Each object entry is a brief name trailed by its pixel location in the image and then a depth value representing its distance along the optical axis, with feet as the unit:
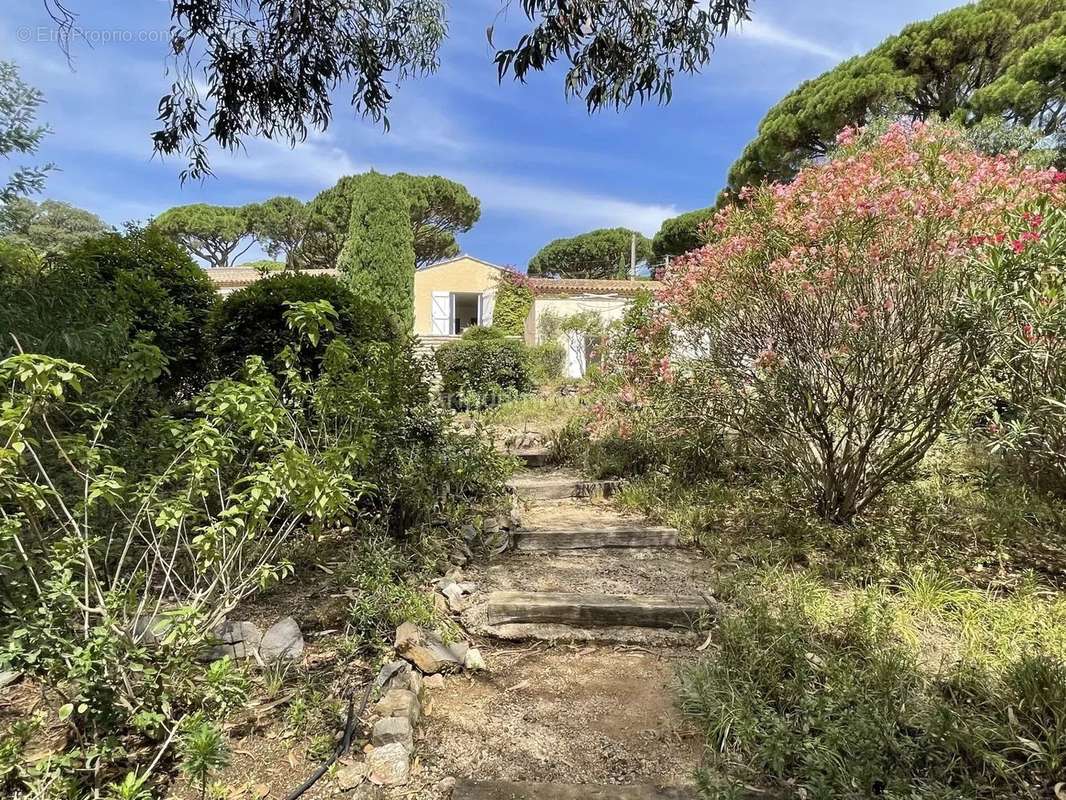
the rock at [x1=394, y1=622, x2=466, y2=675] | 8.27
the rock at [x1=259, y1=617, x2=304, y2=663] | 8.06
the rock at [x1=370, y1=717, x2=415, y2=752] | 6.61
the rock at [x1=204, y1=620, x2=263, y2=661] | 7.96
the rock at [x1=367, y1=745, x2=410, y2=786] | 6.17
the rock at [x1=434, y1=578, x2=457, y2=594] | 10.59
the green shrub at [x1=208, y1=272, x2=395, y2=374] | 14.38
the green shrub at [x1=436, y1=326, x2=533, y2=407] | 31.94
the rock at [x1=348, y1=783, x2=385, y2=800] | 5.92
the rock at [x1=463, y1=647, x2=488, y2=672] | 8.68
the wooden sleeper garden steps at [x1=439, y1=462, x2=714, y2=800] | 6.25
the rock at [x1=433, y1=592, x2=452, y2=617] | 9.81
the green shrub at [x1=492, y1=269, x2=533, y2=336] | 54.49
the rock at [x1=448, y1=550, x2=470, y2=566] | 12.02
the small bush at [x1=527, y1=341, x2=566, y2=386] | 35.60
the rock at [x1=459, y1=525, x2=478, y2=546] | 12.82
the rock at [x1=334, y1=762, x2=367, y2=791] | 6.06
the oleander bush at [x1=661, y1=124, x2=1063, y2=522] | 11.27
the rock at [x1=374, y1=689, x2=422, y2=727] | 7.02
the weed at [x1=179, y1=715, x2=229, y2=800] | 5.01
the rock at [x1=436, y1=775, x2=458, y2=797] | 6.12
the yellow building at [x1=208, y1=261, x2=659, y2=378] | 47.83
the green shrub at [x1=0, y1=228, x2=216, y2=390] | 7.72
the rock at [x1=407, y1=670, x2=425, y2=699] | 7.54
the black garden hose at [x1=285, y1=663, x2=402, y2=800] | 5.95
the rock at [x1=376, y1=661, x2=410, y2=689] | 7.61
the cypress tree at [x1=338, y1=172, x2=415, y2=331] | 49.96
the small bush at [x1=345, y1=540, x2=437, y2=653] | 8.80
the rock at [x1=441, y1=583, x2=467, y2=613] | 10.15
